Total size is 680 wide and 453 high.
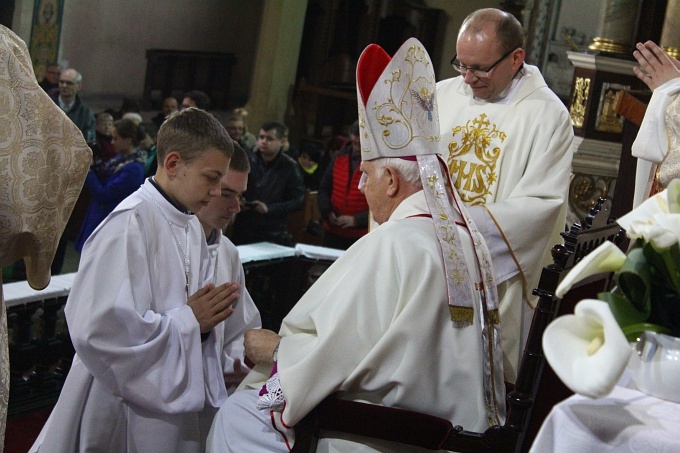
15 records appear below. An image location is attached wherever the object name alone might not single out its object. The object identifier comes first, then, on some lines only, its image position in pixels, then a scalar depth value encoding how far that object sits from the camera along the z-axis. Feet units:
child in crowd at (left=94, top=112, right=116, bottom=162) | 26.48
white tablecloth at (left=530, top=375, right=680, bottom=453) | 5.13
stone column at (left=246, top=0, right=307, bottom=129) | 42.29
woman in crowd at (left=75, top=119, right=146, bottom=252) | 21.30
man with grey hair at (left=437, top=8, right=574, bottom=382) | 11.84
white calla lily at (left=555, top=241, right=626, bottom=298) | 4.85
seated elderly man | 8.64
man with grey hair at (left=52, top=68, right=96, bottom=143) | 27.61
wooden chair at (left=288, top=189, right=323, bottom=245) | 30.09
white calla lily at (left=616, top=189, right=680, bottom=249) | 5.00
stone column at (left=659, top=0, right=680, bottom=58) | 20.68
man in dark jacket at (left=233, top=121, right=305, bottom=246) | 23.91
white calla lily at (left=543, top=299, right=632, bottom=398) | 4.47
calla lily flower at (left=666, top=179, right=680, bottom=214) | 5.28
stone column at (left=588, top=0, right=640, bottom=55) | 23.44
